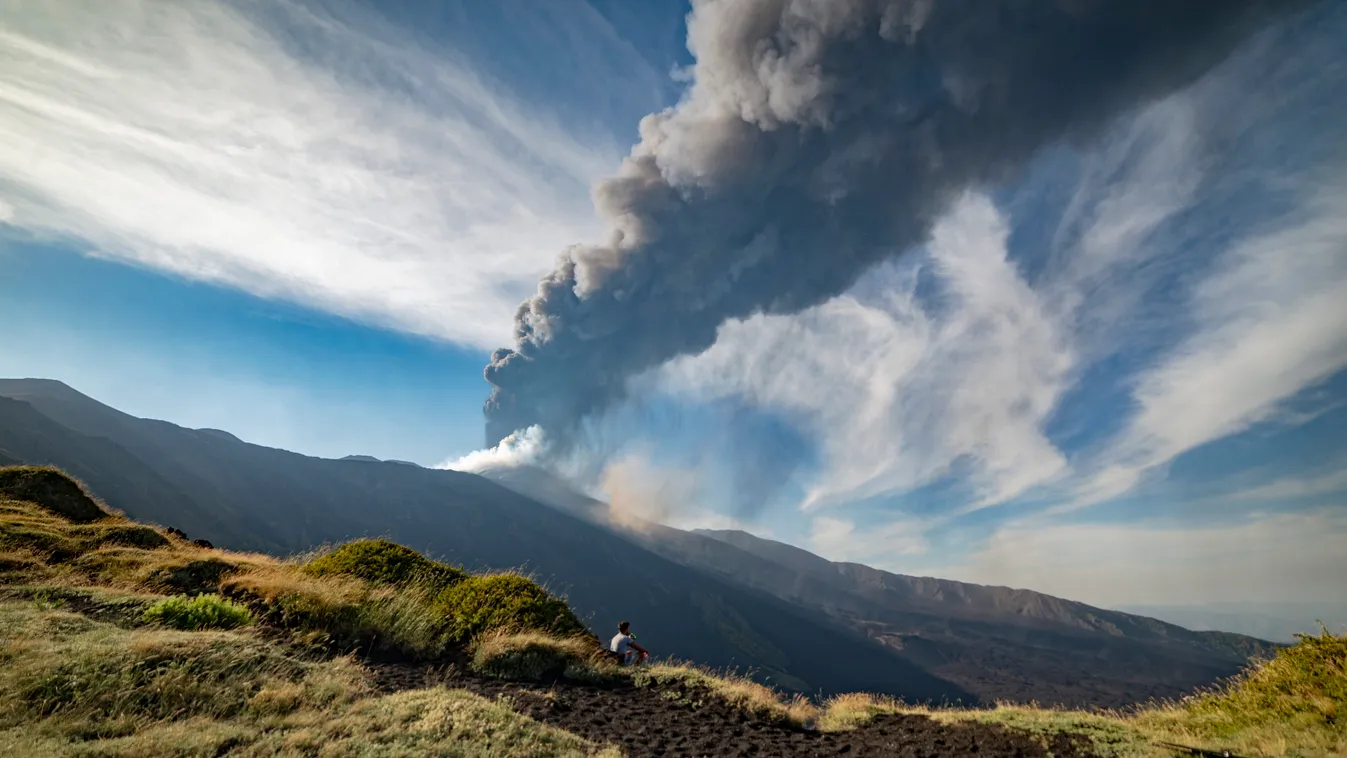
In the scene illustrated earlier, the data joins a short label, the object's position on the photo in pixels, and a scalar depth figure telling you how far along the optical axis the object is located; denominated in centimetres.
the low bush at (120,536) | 1180
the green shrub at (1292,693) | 698
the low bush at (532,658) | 963
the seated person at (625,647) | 1255
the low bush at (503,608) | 1112
